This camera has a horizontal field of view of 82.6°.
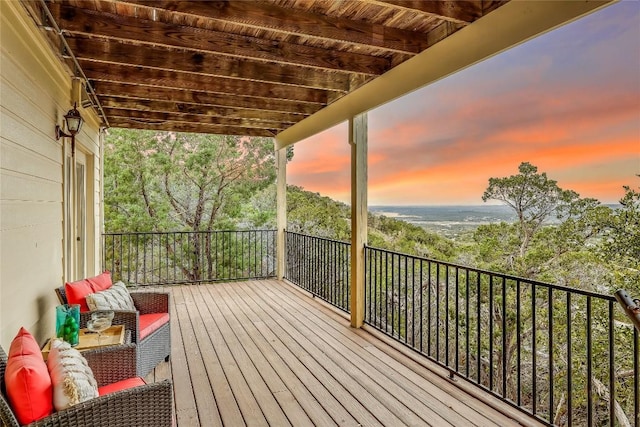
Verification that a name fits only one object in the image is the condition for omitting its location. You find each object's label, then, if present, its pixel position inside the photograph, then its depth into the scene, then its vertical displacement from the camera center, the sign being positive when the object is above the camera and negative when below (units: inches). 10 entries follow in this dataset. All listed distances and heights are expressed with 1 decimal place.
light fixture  125.6 +30.9
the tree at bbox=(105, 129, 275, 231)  343.9 +31.2
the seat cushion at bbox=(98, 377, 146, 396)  70.8 -35.4
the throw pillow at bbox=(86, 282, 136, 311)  109.6 -28.2
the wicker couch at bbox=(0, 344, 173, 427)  50.5 -30.6
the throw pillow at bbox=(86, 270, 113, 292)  119.0 -24.5
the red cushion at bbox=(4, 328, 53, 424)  50.2 -25.1
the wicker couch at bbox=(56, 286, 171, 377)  103.2 -35.8
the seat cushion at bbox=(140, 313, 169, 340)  109.7 -36.1
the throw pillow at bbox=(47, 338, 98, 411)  54.1 -26.6
